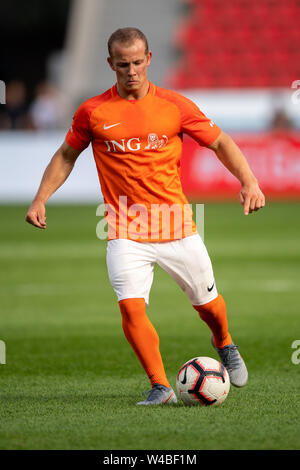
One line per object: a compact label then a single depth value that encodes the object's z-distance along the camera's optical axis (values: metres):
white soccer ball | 10.77
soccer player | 10.96
